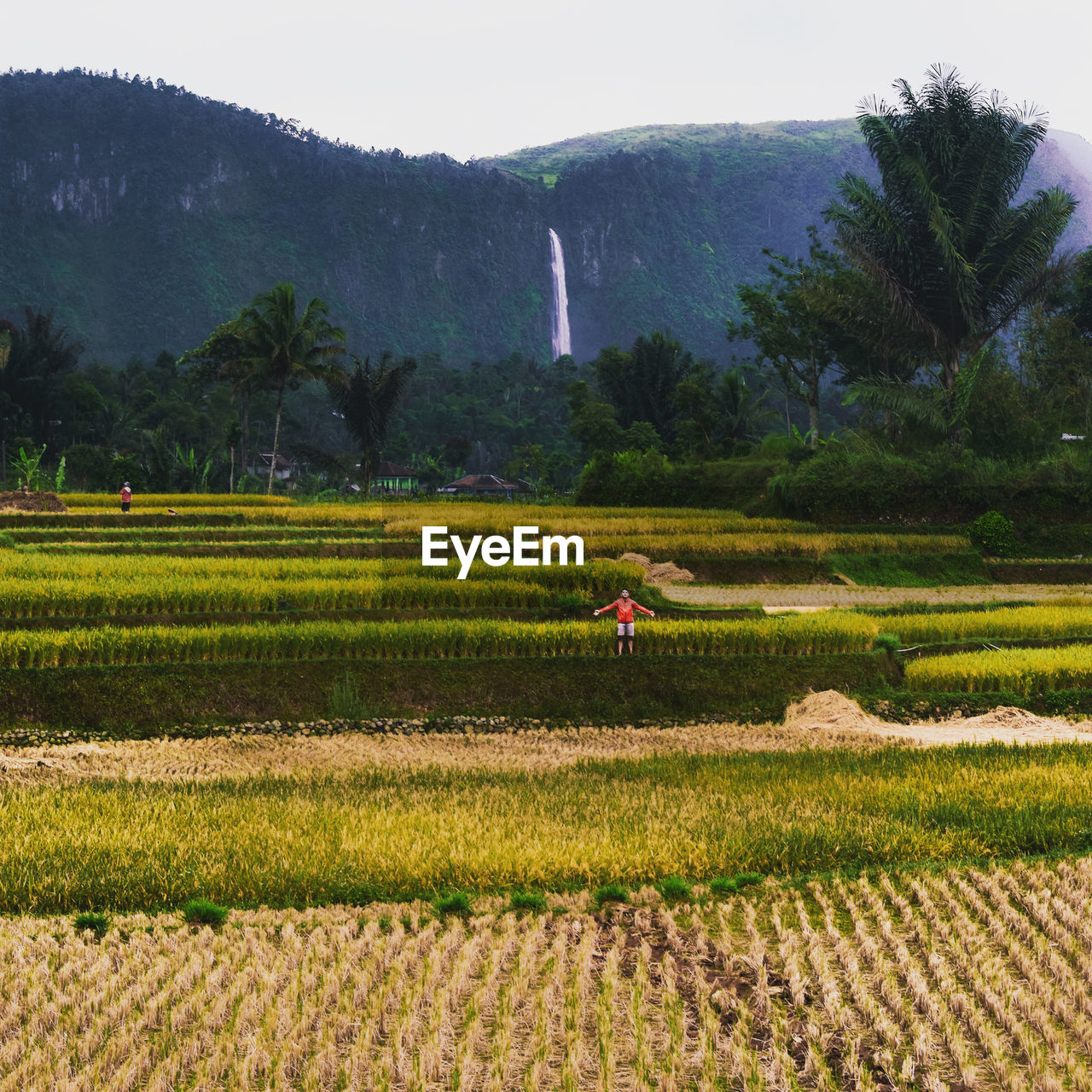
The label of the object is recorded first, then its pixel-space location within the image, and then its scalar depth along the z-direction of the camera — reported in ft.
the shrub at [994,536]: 72.43
